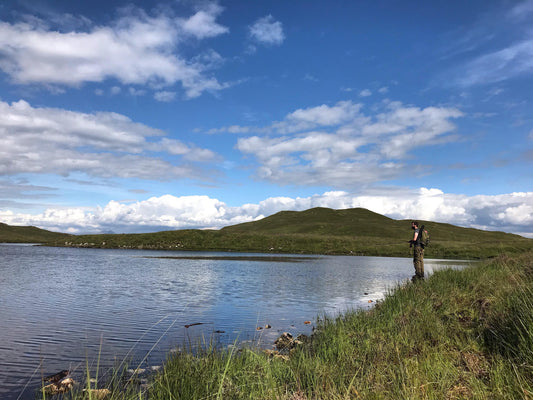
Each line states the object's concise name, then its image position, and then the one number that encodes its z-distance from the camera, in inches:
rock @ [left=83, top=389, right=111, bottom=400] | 267.1
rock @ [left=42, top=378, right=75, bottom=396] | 321.1
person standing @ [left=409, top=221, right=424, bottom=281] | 856.7
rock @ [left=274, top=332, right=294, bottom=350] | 475.1
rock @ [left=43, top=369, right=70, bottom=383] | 353.1
